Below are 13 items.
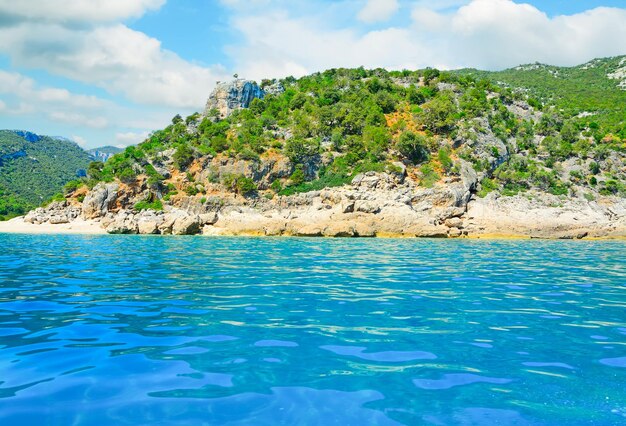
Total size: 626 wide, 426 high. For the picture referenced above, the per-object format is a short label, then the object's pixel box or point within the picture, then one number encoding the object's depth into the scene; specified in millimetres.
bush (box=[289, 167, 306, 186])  47906
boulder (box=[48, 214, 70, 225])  43906
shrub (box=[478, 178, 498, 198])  43722
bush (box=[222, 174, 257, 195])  46375
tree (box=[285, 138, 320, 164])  49656
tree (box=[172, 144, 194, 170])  52062
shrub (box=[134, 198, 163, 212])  45844
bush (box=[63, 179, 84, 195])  51559
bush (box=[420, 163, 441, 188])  44188
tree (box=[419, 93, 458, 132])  53784
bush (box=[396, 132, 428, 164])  48500
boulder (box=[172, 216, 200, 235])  36906
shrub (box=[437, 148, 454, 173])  46719
